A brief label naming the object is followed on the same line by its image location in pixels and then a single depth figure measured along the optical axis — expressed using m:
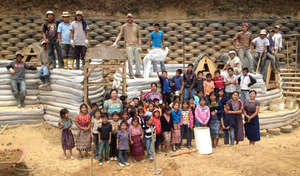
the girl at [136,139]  5.95
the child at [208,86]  7.21
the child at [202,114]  6.45
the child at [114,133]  5.99
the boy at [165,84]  7.48
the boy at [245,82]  7.59
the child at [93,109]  6.27
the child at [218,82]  7.38
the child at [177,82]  7.62
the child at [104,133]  5.87
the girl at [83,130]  6.07
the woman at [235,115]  6.60
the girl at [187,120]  6.54
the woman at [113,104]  6.26
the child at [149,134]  6.05
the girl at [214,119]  6.57
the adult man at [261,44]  9.34
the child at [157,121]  6.21
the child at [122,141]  5.82
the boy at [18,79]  7.95
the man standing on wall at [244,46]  8.65
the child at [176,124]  6.44
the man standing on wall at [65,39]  7.84
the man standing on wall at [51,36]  7.96
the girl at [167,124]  6.32
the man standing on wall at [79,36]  7.64
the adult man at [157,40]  8.19
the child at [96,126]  5.97
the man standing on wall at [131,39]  7.71
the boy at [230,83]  7.36
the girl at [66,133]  6.20
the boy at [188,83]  7.43
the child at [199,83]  7.42
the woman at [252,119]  6.59
